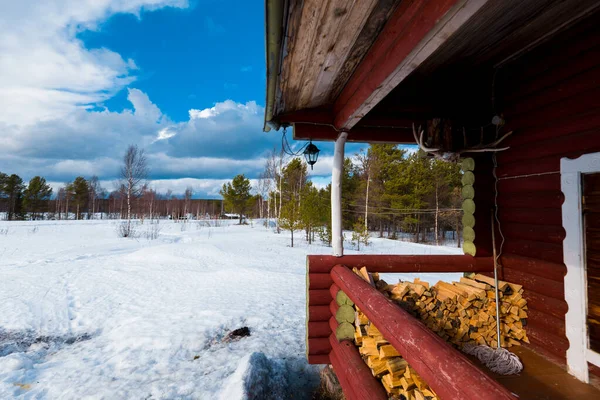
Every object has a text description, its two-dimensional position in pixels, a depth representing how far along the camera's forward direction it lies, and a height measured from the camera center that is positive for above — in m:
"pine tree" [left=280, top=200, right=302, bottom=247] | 15.55 -0.39
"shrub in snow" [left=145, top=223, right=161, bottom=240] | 16.48 -1.60
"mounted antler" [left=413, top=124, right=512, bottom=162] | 2.95 +0.65
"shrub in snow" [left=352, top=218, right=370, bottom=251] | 15.80 -1.29
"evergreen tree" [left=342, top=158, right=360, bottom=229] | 25.35 +1.88
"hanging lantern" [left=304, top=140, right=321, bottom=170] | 3.94 +0.80
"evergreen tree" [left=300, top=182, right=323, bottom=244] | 15.26 -0.16
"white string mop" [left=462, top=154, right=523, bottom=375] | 2.49 -1.36
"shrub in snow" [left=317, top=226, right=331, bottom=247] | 16.48 -1.40
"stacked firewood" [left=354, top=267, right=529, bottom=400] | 2.82 -1.00
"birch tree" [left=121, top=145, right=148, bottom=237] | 18.28 +2.65
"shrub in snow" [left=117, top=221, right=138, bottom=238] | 16.98 -1.42
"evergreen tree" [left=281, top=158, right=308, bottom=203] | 25.59 +3.13
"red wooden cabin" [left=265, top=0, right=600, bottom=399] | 1.71 +0.94
